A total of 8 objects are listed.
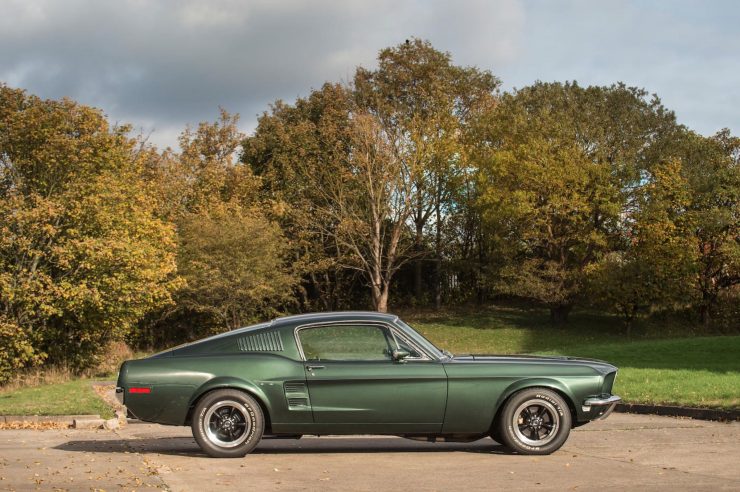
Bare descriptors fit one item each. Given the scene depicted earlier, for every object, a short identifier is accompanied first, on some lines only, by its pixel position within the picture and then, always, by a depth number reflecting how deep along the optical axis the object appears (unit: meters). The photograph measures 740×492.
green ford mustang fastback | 9.70
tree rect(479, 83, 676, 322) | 48.31
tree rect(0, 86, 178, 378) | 30.84
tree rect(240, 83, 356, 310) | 52.12
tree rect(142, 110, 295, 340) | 43.09
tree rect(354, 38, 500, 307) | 51.53
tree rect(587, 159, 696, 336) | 46.56
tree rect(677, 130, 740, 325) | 46.72
